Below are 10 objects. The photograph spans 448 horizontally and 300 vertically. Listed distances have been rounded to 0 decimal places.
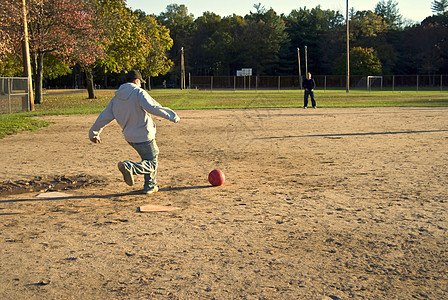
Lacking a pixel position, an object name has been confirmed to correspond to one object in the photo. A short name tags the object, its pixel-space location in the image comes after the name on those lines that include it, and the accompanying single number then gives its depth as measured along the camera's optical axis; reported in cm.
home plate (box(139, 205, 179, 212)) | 637
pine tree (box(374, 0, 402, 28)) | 11425
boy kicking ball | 693
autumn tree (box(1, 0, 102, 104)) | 3203
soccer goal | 7550
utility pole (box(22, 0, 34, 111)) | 2510
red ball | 772
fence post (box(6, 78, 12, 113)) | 2410
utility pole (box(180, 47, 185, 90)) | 8391
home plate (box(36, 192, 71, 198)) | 715
